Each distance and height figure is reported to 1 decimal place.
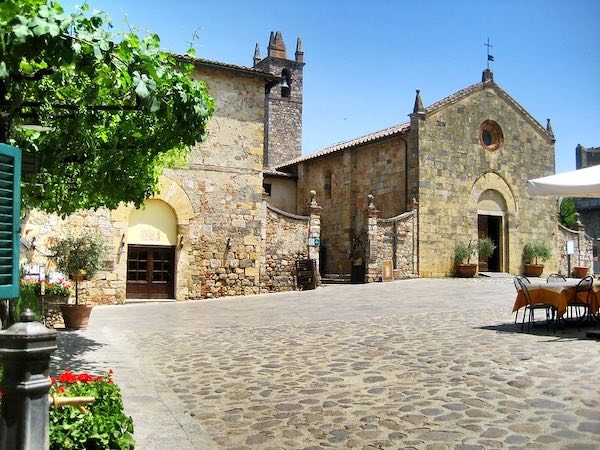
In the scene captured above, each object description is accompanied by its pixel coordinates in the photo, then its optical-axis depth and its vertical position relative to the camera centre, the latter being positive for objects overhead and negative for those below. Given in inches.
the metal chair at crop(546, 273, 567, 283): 407.2 -12.1
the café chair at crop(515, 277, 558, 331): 386.9 -27.9
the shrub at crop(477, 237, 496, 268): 969.5 +24.4
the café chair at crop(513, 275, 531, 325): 402.0 -13.7
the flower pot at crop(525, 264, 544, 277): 1026.7 -13.8
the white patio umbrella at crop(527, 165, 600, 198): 344.8 +48.2
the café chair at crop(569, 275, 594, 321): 382.3 -20.4
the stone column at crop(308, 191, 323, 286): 844.6 +40.6
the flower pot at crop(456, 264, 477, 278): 941.2 -13.9
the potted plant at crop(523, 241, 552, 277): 1029.2 +9.1
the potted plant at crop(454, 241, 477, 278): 941.8 +0.6
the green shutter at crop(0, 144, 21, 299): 149.6 +9.9
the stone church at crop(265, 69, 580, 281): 924.0 +127.8
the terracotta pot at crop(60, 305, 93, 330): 440.1 -44.0
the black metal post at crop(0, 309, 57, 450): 116.0 -25.7
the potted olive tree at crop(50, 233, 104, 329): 470.9 +1.6
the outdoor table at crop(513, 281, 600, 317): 378.3 -21.3
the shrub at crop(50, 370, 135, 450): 139.0 -41.4
